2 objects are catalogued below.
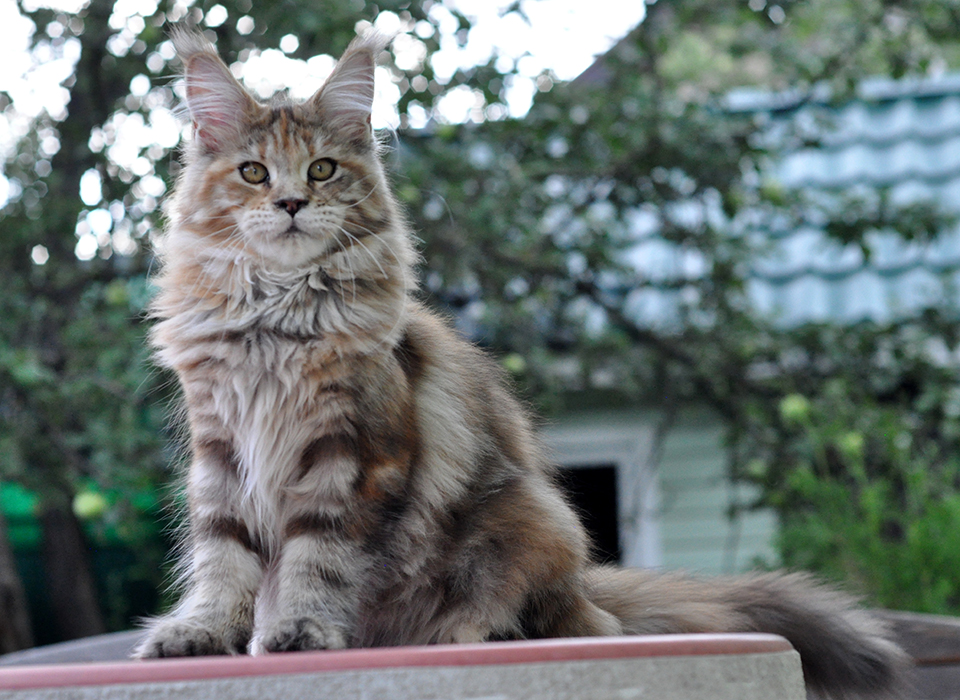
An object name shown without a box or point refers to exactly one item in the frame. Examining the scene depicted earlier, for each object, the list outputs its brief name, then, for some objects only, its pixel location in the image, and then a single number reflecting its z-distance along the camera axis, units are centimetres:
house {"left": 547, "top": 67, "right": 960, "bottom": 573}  453
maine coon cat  136
